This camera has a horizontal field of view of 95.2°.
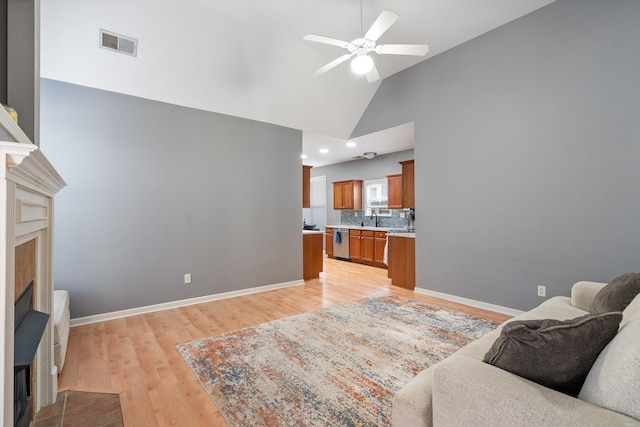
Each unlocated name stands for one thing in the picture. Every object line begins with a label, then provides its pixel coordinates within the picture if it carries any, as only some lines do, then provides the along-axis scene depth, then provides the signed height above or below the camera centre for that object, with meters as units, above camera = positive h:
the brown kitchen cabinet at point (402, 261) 4.66 -0.78
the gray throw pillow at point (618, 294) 1.75 -0.50
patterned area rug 1.85 -1.22
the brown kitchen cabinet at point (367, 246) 6.54 -0.75
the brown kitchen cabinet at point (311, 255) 5.34 -0.77
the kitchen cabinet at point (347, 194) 7.82 +0.54
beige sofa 0.87 -0.62
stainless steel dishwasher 7.41 -0.74
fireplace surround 0.97 -0.07
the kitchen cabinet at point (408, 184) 5.45 +0.58
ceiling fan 2.56 +1.56
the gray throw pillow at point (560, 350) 1.02 -0.48
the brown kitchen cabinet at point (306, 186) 5.60 +0.55
